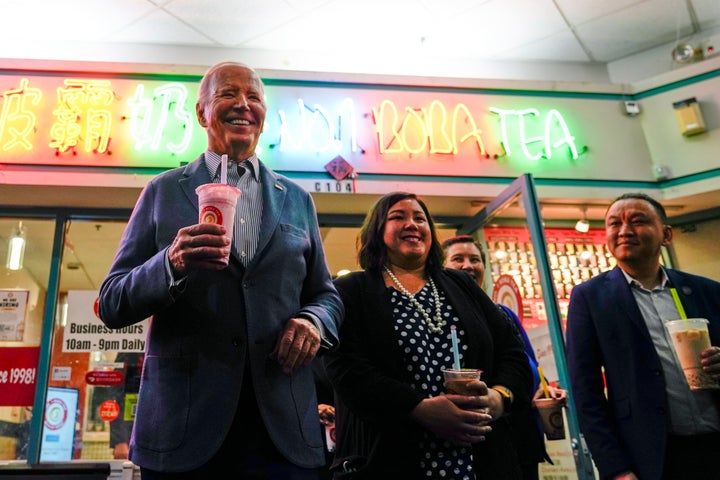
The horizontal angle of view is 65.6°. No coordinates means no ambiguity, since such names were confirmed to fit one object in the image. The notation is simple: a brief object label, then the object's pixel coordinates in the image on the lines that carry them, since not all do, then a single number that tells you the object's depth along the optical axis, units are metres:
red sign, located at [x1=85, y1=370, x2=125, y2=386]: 4.10
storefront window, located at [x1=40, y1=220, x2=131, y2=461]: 3.95
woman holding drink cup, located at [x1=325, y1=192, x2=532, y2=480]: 1.66
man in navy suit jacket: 2.03
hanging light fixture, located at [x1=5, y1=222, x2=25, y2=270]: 4.39
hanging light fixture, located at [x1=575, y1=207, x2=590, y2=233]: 5.08
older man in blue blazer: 1.17
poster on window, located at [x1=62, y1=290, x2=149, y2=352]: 4.14
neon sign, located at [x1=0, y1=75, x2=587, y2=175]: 4.30
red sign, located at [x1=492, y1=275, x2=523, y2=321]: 4.47
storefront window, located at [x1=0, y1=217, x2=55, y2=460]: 3.90
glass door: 3.50
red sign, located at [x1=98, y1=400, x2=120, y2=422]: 4.05
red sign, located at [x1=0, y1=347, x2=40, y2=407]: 3.95
